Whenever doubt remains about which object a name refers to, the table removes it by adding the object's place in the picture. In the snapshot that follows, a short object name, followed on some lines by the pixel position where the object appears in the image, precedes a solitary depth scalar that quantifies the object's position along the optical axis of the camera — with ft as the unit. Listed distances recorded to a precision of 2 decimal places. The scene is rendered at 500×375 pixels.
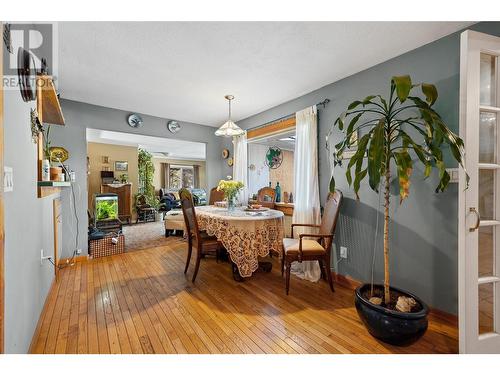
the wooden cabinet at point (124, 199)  20.62
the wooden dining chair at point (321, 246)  7.14
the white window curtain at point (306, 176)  9.05
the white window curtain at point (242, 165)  13.23
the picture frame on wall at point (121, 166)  21.42
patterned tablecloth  7.55
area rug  13.21
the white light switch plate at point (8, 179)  3.17
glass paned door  4.38
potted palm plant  4.33
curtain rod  8.78
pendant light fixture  9.15
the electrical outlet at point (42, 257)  5.81
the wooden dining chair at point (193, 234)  8.16
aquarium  15.58
